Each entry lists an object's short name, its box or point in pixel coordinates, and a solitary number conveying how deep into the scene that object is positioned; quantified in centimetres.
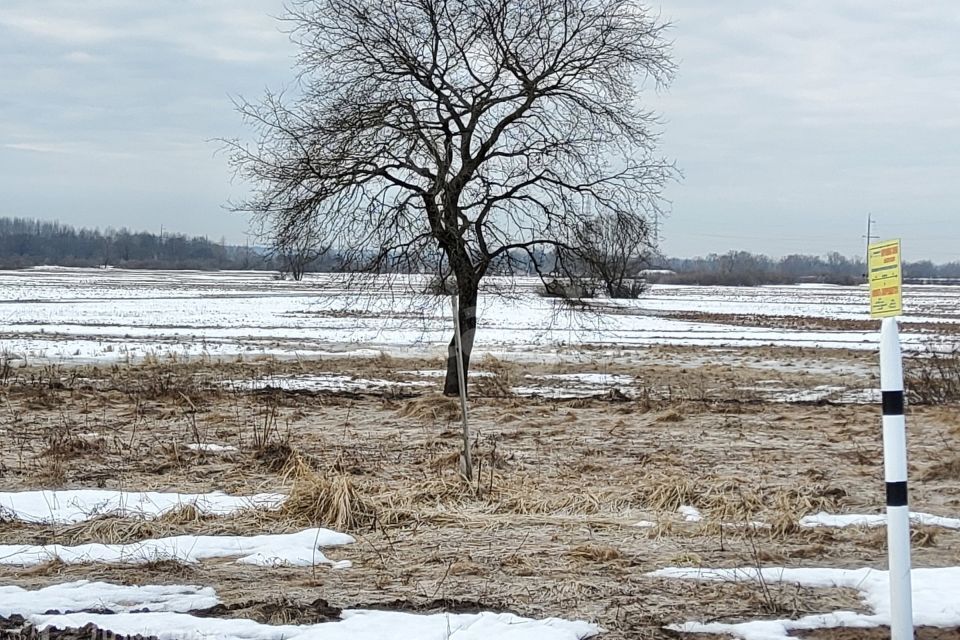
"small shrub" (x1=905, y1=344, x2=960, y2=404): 1636
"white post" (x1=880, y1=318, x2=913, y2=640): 457
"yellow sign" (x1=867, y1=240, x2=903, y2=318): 448
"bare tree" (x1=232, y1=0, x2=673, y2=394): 1661
